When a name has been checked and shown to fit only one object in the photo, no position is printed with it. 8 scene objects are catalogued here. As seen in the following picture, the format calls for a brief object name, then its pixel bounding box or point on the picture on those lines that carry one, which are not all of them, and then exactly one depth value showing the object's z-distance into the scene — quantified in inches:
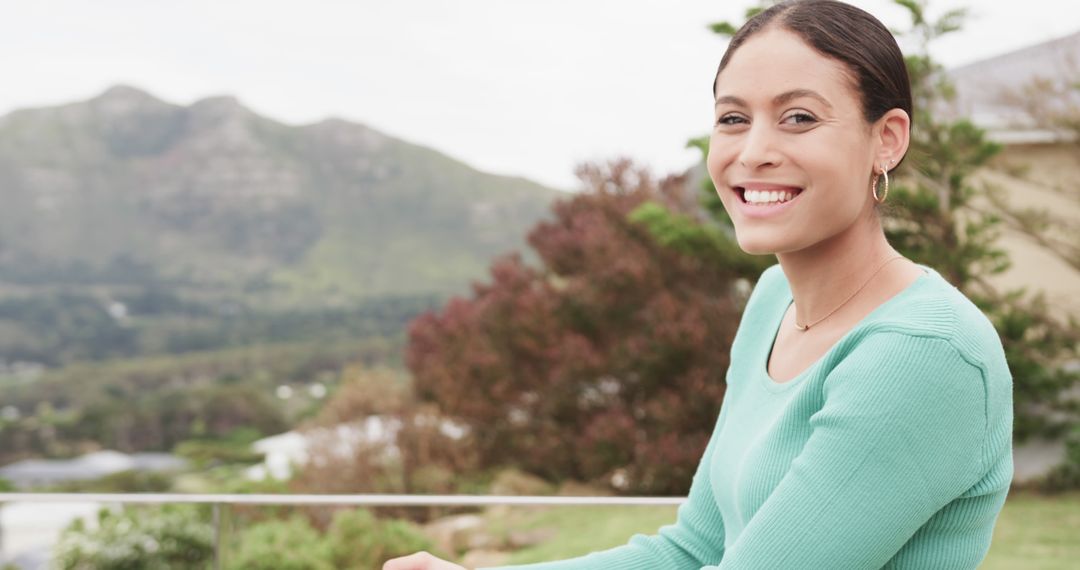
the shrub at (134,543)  115.9
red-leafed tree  335.0
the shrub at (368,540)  102.2
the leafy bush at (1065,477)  316.9
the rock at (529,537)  109.2
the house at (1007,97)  320.2
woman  32.7
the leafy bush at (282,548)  99.0
